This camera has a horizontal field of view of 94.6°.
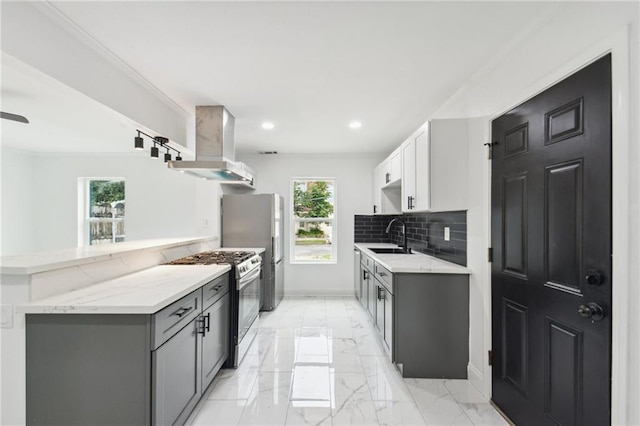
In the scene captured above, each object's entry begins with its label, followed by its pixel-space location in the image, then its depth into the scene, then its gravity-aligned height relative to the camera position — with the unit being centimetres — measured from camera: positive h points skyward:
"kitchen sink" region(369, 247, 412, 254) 391 -50
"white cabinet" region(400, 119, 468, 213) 252 +43
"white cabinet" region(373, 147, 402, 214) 381 +39
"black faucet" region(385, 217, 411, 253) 377 -42
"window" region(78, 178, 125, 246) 526 +8
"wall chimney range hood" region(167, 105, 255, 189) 305 +78
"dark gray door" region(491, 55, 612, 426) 130 -21
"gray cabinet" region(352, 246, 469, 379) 246 -92
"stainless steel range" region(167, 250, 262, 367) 268 -79
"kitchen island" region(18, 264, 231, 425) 147 -75
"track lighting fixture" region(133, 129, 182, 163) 259 +65
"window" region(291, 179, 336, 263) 528 -10
